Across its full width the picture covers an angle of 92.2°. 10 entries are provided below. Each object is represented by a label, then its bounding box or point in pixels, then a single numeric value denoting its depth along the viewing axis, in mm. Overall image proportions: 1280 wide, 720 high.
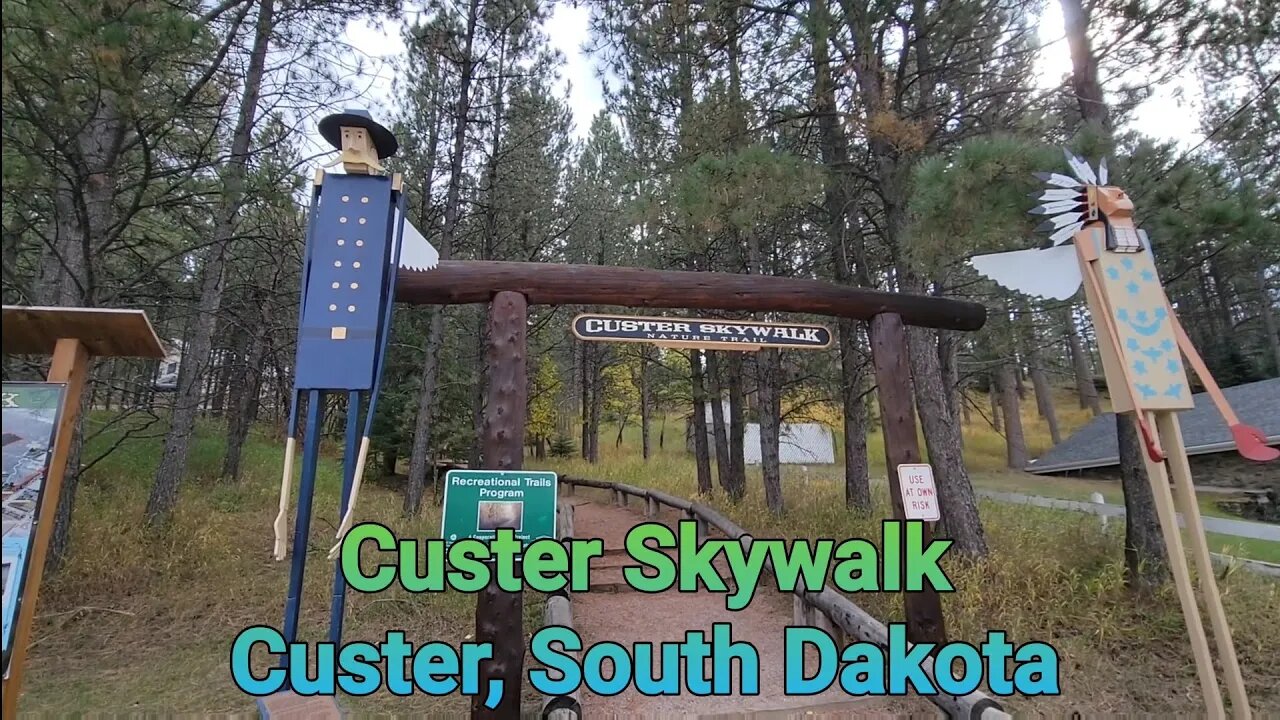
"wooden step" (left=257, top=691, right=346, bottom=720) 2809
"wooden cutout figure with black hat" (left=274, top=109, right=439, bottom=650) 3275
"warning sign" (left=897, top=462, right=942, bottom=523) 4367
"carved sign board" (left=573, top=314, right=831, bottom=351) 4391
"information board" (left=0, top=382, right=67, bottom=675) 2312
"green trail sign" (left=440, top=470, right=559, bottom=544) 3684
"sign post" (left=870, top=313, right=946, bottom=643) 4438
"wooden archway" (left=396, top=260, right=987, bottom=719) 3807
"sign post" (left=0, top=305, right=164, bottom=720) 2357
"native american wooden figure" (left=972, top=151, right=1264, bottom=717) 3170
